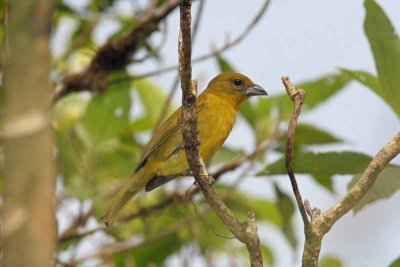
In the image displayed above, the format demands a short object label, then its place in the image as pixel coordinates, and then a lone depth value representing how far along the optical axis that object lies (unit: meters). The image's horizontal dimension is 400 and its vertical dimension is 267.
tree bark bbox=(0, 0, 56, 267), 1.83
